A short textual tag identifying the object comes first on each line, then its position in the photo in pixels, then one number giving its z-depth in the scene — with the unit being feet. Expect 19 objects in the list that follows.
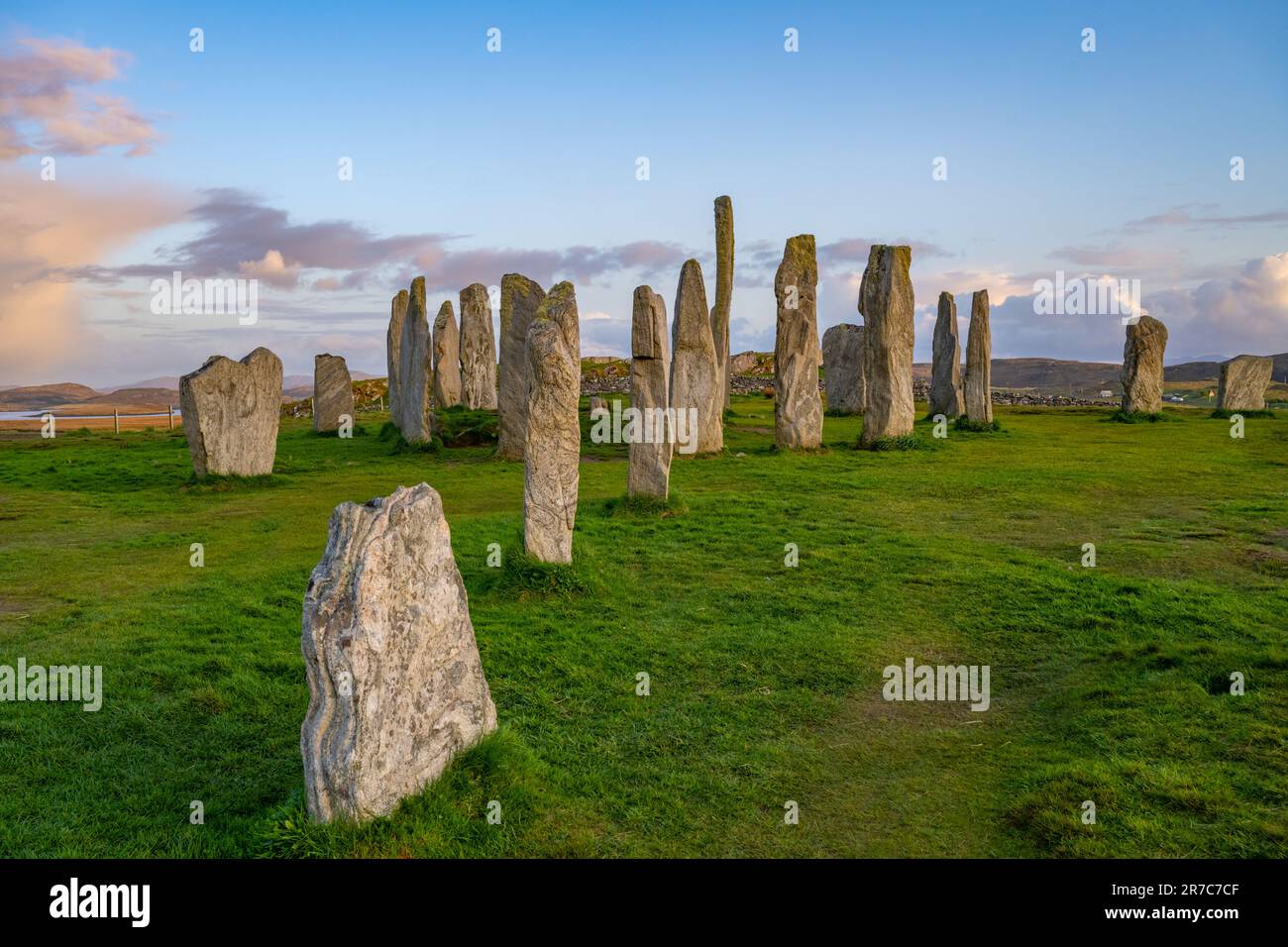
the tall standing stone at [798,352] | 71.72
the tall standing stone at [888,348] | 72.95
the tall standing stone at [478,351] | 106.42
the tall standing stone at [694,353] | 66.13
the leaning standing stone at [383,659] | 17.35
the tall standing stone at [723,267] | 94.22
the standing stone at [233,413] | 61.21
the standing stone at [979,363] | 90.53
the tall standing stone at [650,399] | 47.78
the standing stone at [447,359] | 104.01
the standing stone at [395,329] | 100.17
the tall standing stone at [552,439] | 35.09
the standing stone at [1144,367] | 96.43
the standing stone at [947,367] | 96.99
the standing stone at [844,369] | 108.06
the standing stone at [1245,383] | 105.09
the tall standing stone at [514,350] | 71.53
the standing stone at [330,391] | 101.24
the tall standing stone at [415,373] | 81.30
